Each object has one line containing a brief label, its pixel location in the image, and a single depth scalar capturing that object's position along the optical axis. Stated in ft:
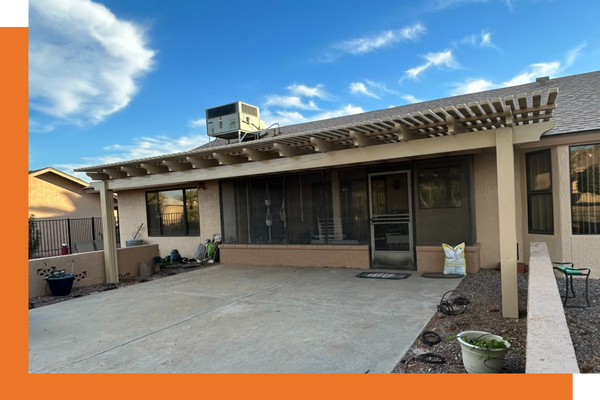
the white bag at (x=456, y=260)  23.11
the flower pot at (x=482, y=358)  9.12
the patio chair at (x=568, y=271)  15.34
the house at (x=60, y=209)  51.29
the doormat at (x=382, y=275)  23.67
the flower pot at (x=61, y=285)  23.62
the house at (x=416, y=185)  16.11
